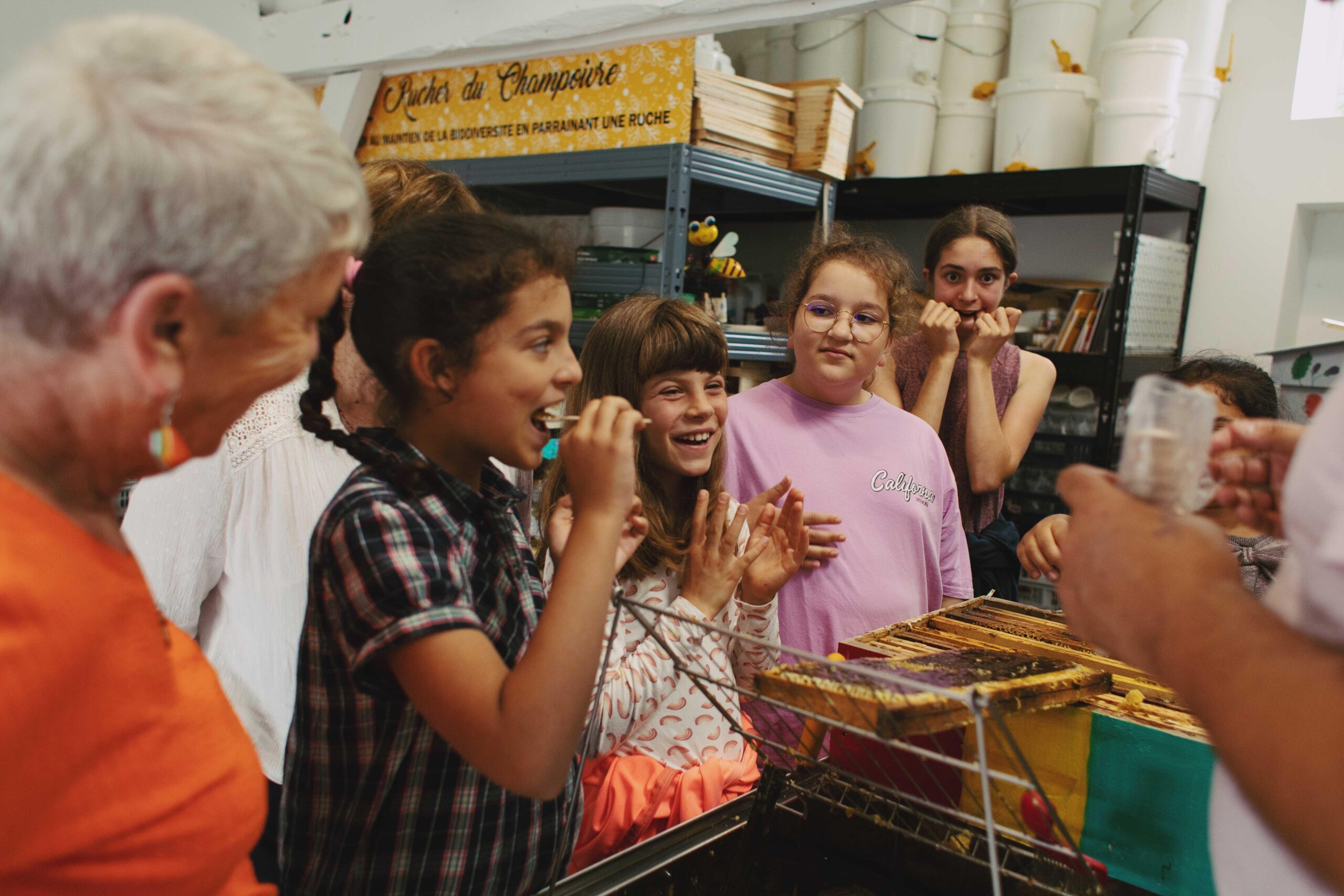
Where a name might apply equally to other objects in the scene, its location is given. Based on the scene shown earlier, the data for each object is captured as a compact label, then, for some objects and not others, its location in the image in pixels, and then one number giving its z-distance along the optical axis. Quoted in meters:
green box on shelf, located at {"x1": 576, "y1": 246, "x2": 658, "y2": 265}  2.79
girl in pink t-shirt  1.83
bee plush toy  2.81
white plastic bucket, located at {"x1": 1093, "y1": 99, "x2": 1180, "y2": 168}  3.20
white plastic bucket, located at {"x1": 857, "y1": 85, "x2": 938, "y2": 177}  3.71
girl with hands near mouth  2.33
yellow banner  2.83
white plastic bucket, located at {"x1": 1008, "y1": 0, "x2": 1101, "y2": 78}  3.48
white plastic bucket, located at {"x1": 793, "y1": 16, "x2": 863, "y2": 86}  3.90
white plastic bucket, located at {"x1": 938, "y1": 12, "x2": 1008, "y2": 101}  3.82
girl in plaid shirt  0.79
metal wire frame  0.65
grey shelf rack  2.74
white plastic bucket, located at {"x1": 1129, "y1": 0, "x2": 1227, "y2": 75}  3.32
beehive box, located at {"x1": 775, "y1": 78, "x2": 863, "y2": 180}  2.94
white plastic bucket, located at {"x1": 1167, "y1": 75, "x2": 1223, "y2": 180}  3.36
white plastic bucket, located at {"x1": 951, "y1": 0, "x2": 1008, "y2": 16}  3.80
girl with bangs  1.32
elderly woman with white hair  0.51
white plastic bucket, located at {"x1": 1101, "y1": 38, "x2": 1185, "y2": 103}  3.14
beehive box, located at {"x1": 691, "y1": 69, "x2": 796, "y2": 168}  2.77
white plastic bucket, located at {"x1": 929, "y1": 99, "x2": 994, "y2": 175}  3.77
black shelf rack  3.17
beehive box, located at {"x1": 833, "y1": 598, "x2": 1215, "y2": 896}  0.91
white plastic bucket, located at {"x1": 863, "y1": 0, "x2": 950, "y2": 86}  3.71
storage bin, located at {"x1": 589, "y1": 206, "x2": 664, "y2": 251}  3.01
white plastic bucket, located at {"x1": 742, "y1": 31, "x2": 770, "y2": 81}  4.25
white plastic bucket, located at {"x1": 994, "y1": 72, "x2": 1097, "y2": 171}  3.48
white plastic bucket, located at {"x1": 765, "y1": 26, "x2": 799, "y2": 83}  4.13
